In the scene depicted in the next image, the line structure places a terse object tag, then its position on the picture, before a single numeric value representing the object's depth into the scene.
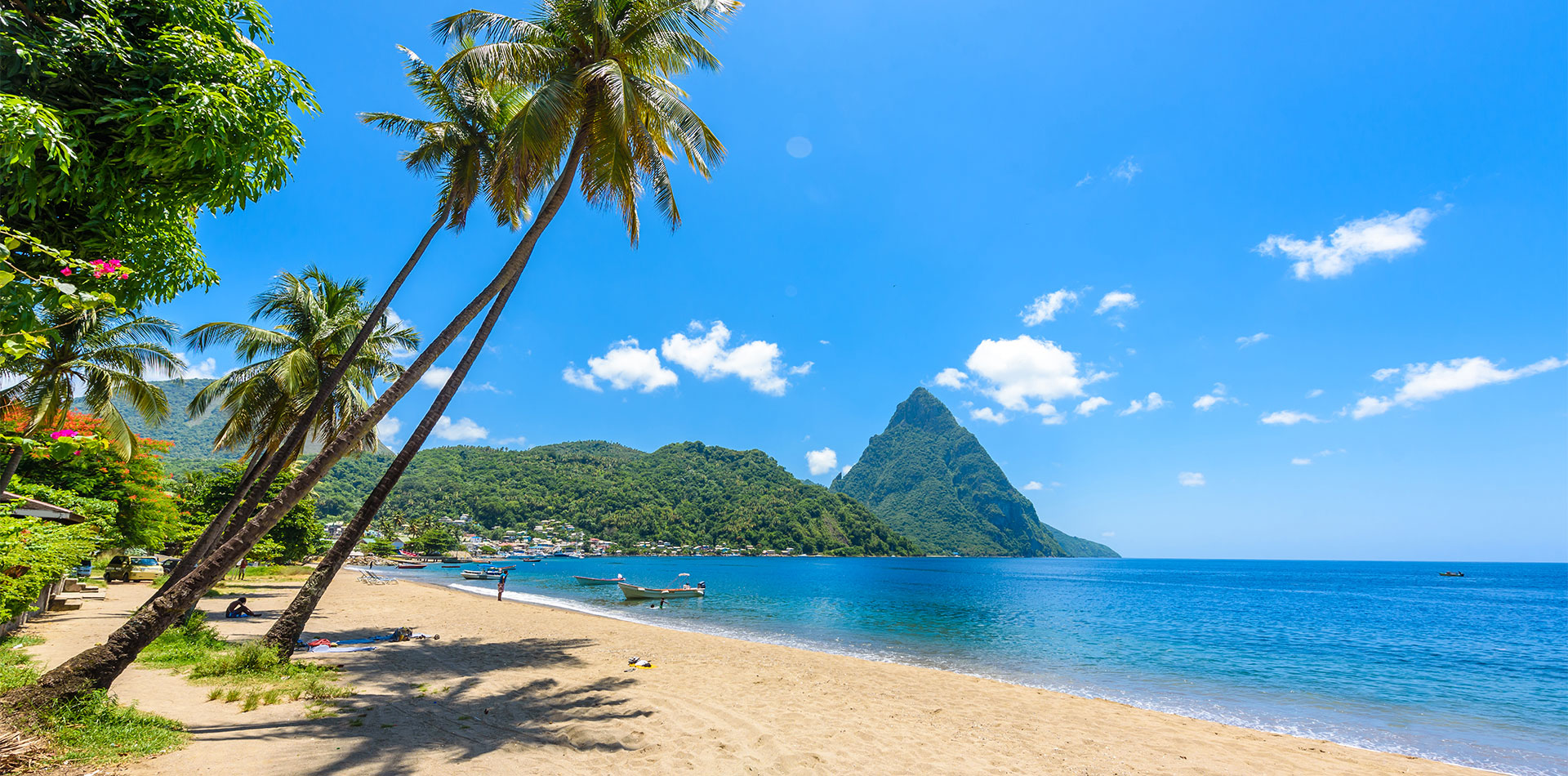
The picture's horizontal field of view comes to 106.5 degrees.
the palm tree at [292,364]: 14.30
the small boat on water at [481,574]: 48.38
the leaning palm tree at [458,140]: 11.27
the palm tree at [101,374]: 12.02
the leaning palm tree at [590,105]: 8.95
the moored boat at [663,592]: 32.91
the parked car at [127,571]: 25.08
